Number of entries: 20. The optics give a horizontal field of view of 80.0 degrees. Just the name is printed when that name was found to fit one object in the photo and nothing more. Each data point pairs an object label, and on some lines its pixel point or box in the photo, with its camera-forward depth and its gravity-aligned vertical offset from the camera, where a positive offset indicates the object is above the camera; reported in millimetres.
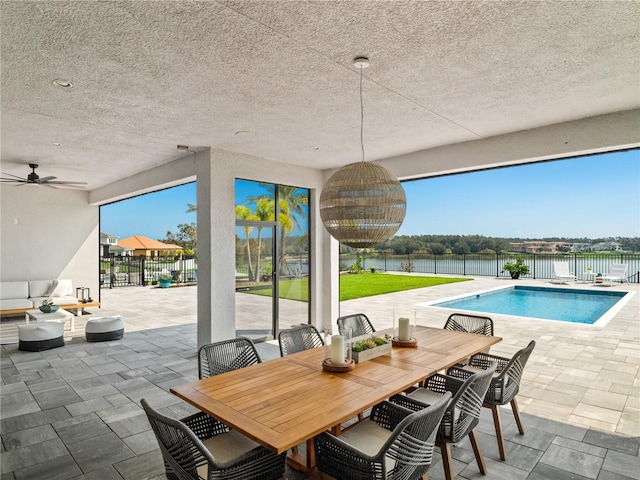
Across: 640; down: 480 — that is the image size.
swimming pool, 8632 -1420
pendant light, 2350 +290
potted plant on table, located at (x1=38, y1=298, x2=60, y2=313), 6352 -884
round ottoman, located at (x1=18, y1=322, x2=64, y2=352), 5387 -1170
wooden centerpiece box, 2619 -697
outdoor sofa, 7399 -819
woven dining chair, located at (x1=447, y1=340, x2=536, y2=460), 2584 -953
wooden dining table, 1713 -776
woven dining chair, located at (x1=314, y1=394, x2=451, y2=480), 1631 -928
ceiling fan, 5906 +1177
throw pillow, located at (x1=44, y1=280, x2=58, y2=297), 8172 -734
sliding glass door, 5645 -103
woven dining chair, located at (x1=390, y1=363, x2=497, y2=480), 2105 -937
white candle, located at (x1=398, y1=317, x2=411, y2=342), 3082 -653
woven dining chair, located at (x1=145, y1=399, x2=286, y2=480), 1586 -927
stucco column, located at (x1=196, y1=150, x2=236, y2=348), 4871 +45
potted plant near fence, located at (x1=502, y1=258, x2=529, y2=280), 13750 -762
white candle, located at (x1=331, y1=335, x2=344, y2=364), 2496 -651
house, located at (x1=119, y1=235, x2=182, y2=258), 14375 +247
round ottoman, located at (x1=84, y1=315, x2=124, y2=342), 5934 -1189
